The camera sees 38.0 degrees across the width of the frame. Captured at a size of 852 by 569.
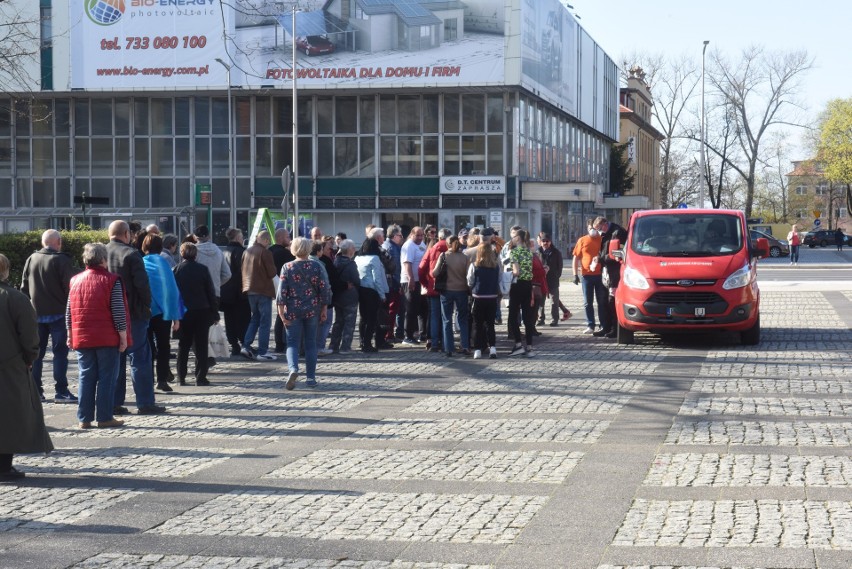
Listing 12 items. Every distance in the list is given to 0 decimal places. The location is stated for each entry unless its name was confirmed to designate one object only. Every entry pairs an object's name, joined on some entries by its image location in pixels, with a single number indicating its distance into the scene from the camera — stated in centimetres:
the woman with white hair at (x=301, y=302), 1392
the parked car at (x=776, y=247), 6875
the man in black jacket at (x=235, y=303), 1738
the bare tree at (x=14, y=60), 2444
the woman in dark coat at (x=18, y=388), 873
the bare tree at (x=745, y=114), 8200
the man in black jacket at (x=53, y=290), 1298
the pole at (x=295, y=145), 4884
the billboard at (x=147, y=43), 5550
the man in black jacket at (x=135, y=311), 1223
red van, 1788
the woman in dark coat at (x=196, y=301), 1415
